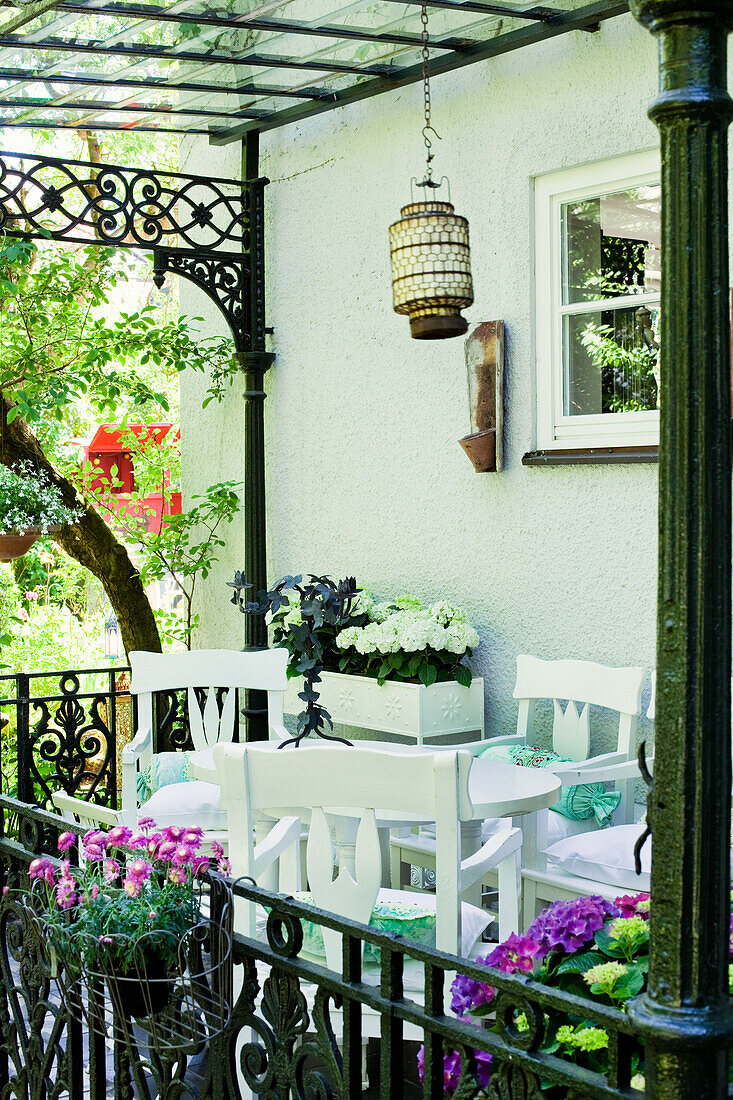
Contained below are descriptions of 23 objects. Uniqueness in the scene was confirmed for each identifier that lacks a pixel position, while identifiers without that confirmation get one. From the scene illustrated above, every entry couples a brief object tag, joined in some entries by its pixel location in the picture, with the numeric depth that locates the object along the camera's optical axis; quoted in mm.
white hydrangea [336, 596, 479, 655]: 4512
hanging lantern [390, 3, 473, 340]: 3811
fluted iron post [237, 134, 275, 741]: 5672
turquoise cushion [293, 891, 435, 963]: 2631
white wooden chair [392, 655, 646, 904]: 3846
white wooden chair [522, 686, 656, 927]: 3275
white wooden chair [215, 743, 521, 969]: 2205
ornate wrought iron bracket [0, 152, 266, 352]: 5105
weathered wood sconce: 4613
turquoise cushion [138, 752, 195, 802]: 4438
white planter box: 4504
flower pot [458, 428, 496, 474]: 4637
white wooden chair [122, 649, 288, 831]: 4160
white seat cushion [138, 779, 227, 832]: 3971
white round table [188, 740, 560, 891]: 2958
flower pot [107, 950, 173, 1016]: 1929
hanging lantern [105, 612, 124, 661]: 12306
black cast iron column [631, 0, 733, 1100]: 1274
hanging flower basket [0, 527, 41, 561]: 6039
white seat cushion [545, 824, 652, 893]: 3264
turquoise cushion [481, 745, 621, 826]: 3936
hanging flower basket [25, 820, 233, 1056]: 1937
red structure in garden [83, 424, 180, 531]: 7254
